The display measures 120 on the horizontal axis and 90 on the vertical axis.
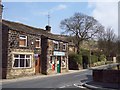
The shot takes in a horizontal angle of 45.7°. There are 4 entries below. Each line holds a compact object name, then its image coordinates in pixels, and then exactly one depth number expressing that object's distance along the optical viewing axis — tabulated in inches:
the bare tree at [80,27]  1385.4
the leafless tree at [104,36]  1386.1
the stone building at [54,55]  763.2
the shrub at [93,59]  1269.8
